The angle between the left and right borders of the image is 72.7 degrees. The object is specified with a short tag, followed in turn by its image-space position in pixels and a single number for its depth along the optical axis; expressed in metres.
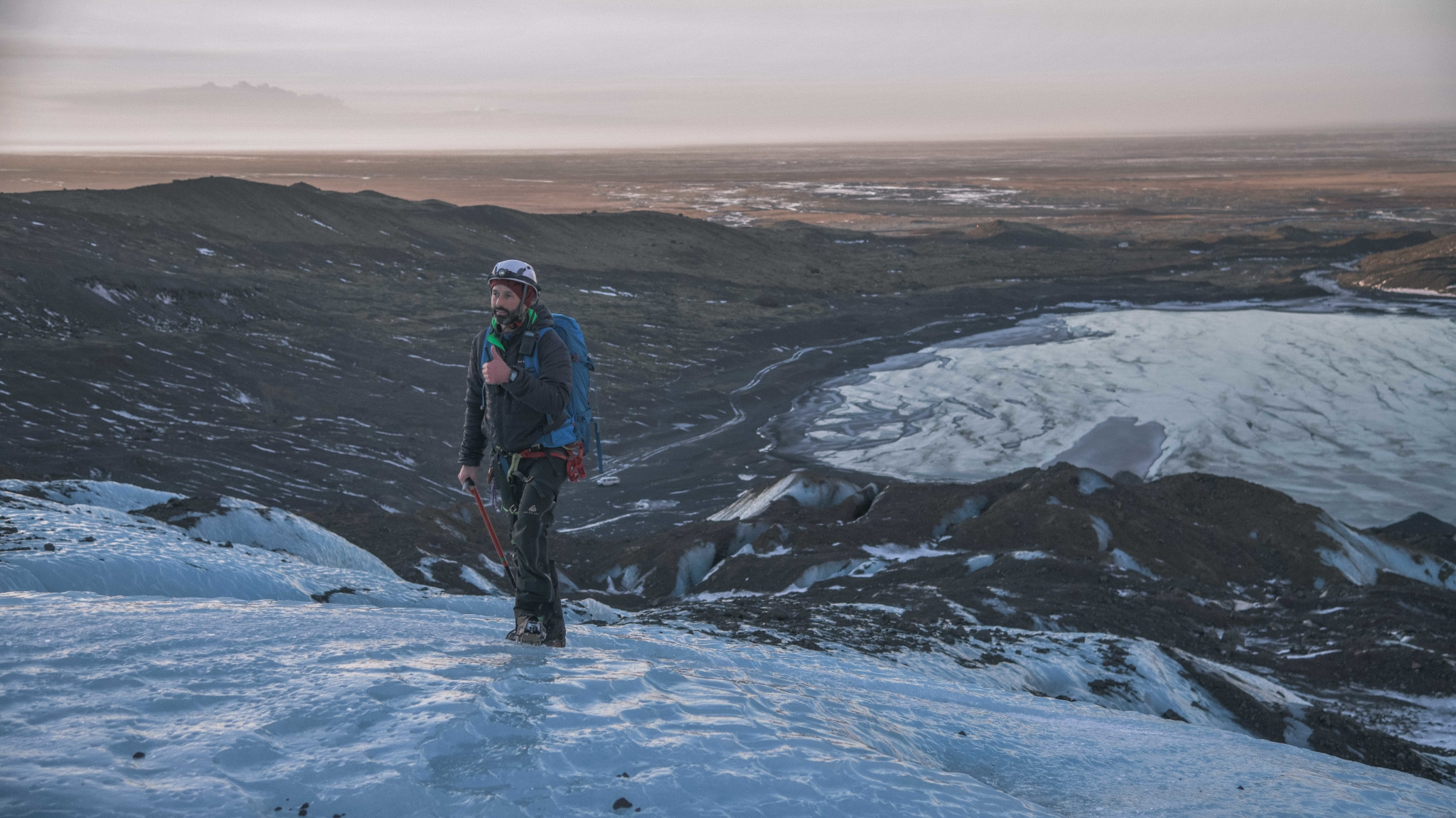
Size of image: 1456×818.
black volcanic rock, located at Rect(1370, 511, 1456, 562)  19.31
